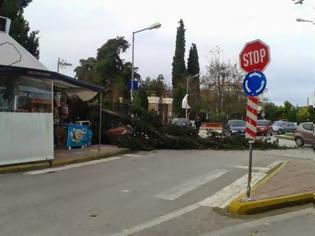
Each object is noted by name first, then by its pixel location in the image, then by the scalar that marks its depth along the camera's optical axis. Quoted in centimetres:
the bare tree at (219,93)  4554
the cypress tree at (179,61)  5664
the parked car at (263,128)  3177
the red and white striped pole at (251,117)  683
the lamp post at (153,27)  2063
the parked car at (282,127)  4105
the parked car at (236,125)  2664
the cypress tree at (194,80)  5056
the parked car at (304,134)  2107
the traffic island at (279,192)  646
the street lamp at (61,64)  4006
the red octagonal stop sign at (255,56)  673
